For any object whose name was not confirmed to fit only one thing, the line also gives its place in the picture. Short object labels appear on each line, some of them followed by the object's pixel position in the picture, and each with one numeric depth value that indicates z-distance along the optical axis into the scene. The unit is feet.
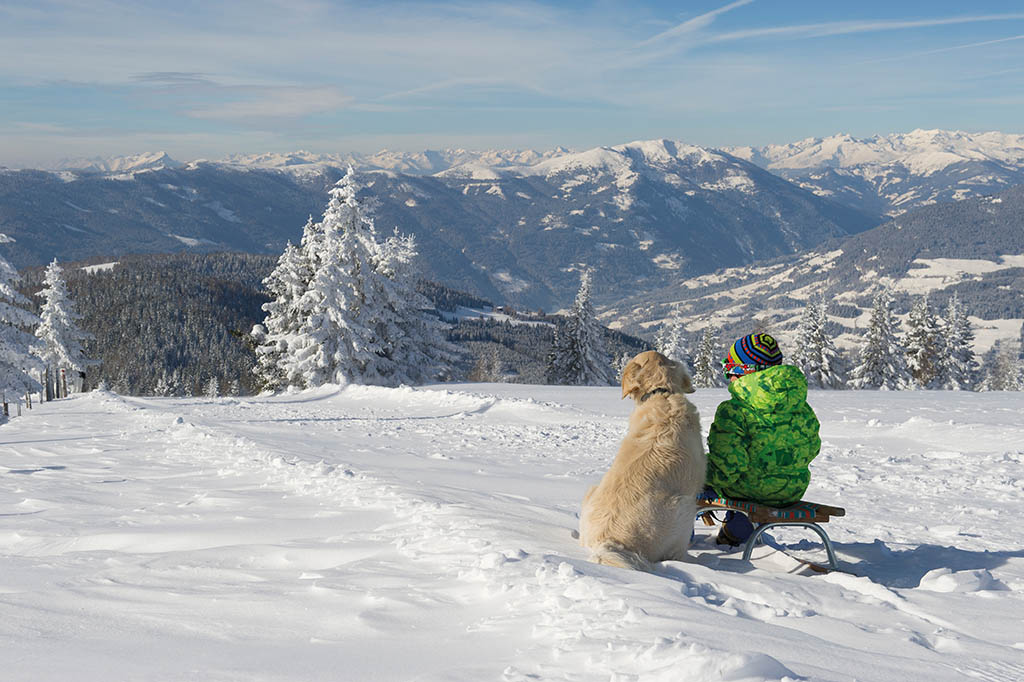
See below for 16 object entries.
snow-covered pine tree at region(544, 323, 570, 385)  150.51
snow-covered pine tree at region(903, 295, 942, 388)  158.40
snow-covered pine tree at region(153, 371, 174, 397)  318.00
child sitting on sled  16.67
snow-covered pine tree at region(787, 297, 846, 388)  162.91
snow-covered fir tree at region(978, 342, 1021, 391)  225.39
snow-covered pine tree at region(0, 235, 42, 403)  84.64
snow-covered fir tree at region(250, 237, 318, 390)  107.24
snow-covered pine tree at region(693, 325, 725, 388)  170.60
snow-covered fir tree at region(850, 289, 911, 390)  161.48
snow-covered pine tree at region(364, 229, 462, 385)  107.34
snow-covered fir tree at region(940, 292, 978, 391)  160.76
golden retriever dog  14.94
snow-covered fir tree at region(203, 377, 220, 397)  305.49
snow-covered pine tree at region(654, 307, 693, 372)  170.50
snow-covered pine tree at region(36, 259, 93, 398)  148.97
